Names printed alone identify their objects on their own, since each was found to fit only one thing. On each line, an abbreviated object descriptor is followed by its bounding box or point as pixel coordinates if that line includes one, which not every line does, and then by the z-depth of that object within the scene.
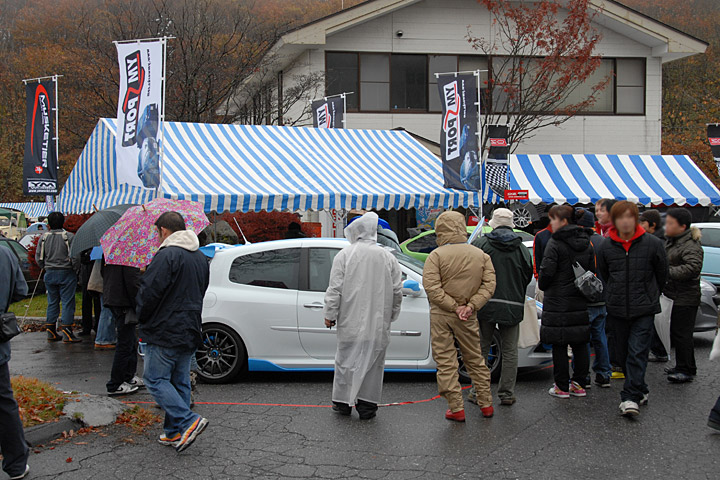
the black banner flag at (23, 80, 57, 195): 13.79
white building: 20.33
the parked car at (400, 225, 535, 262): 13.78
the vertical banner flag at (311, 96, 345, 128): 16.17
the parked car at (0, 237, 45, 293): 16.33
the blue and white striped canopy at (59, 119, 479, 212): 11.05
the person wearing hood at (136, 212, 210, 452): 4.83
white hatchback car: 7.13
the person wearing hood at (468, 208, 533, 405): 6.10
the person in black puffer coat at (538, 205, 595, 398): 6.23
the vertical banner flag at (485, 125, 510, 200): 12.93
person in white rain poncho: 5.81
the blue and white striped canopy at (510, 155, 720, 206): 15.51
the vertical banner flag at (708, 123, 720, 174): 15.92
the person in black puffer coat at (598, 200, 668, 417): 5.80
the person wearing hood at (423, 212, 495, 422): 5.72
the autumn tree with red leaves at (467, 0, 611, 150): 19.05
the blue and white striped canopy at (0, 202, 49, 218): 47.62
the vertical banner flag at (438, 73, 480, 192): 12.35
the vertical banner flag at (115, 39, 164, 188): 10.09
